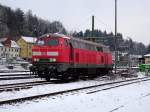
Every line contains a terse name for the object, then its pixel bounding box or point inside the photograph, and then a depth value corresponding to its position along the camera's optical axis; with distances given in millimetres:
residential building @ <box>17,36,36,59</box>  137375
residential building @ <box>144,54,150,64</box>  71481
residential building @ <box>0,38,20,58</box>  136875
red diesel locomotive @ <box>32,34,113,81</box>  23625
